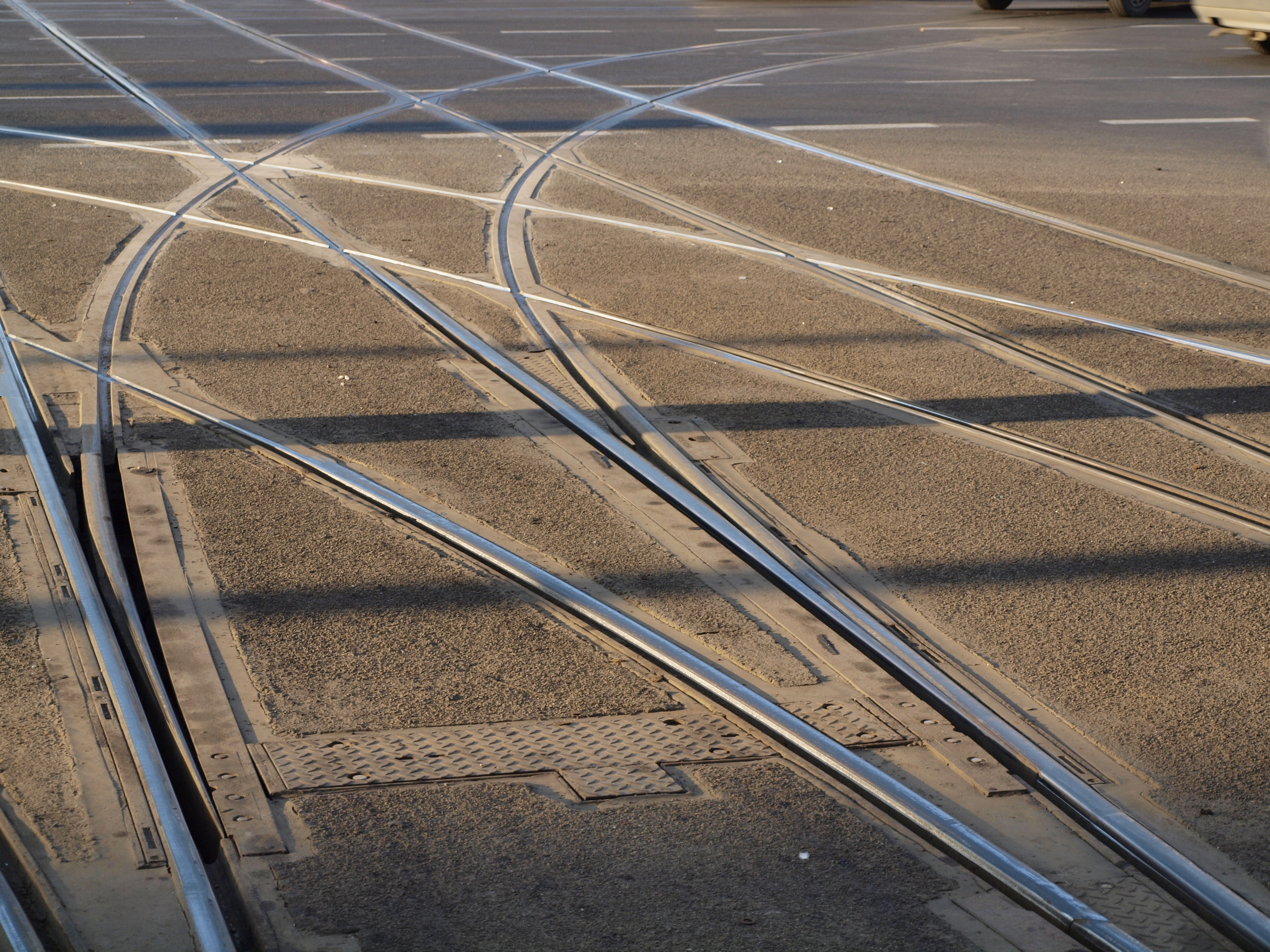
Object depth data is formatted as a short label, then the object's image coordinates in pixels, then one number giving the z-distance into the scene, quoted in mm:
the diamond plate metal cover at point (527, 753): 3625
